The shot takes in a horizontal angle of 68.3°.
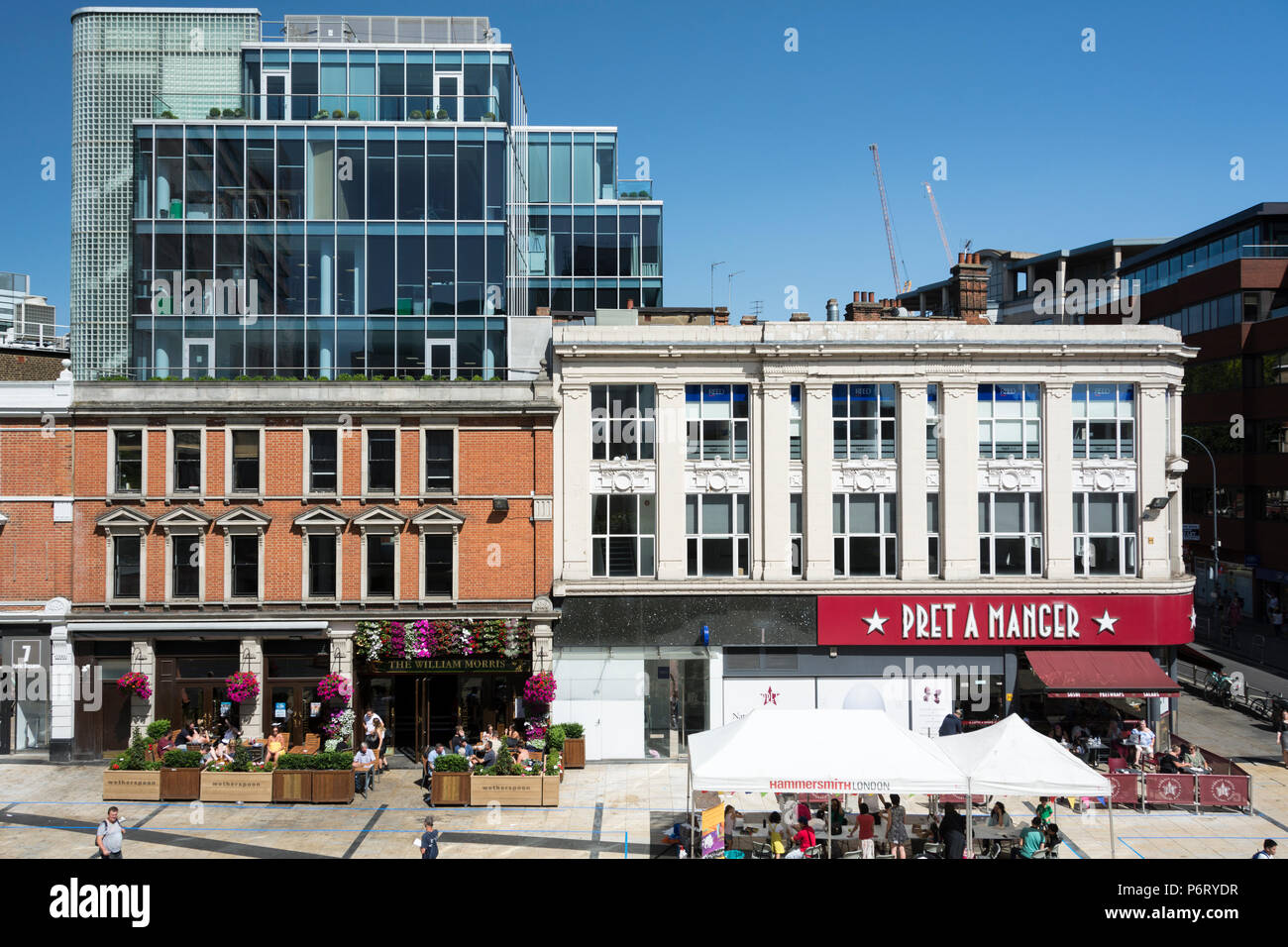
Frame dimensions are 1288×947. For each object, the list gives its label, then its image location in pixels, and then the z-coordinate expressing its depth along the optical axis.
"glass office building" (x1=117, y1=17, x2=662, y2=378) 41.53
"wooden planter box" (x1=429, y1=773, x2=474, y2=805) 27.38
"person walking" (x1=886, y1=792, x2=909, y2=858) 22.33
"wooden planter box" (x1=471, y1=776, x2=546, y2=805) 27.39
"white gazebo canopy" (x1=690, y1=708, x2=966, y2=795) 20.98
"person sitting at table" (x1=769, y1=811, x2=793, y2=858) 21.34
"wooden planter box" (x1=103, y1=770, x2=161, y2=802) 27.67
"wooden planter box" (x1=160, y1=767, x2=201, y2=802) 27.75
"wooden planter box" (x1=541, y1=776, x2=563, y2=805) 27.44
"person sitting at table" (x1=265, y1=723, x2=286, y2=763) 28.80
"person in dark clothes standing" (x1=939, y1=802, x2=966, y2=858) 21.09
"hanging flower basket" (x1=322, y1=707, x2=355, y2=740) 31.39
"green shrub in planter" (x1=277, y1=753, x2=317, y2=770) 27.75
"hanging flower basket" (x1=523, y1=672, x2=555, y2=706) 31.38
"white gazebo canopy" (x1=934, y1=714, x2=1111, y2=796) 21.19
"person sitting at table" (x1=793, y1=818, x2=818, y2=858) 21.36
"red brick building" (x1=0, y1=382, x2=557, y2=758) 32.16
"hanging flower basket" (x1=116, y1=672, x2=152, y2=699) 31.22
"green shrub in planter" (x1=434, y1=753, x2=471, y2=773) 27.61
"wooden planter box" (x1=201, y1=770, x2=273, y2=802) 27.61
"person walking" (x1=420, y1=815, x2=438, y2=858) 20.71
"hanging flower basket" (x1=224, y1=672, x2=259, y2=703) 31.11
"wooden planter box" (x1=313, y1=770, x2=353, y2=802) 27.53
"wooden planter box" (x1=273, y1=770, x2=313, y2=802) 27.58
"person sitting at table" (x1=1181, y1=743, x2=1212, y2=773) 27.92
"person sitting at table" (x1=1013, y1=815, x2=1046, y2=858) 20.83
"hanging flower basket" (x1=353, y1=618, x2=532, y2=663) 31.81
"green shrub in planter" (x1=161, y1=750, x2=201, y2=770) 27.84
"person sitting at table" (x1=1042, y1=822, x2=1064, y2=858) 21.19
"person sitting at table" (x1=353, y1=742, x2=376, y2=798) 28.47
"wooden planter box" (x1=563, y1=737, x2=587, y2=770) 31.23
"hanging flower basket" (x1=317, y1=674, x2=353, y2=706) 31.22
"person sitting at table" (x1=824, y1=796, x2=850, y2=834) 22.88
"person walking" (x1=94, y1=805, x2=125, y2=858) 20.59
